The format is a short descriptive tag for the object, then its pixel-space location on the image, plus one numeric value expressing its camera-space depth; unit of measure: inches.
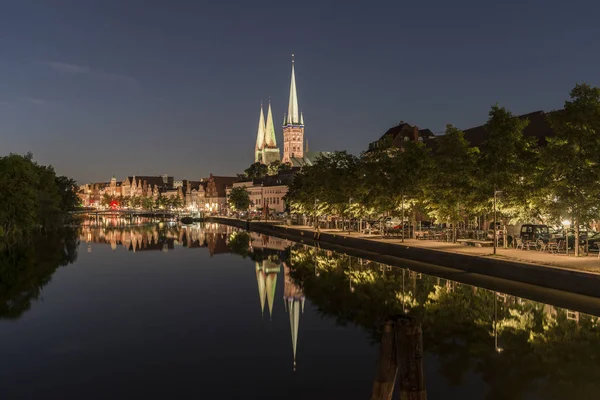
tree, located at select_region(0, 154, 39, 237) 2549.2
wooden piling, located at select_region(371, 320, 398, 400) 415.5
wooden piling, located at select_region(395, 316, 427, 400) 399.5
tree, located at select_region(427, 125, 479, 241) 1664.6
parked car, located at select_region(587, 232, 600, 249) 1532.5
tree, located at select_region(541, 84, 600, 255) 1283.2
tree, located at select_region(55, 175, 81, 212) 4673.2
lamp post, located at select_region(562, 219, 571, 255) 1406.0
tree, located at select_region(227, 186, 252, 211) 6870.1
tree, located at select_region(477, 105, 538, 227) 1498.5
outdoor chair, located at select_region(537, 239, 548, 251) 1512.8
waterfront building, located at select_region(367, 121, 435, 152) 4192.9
